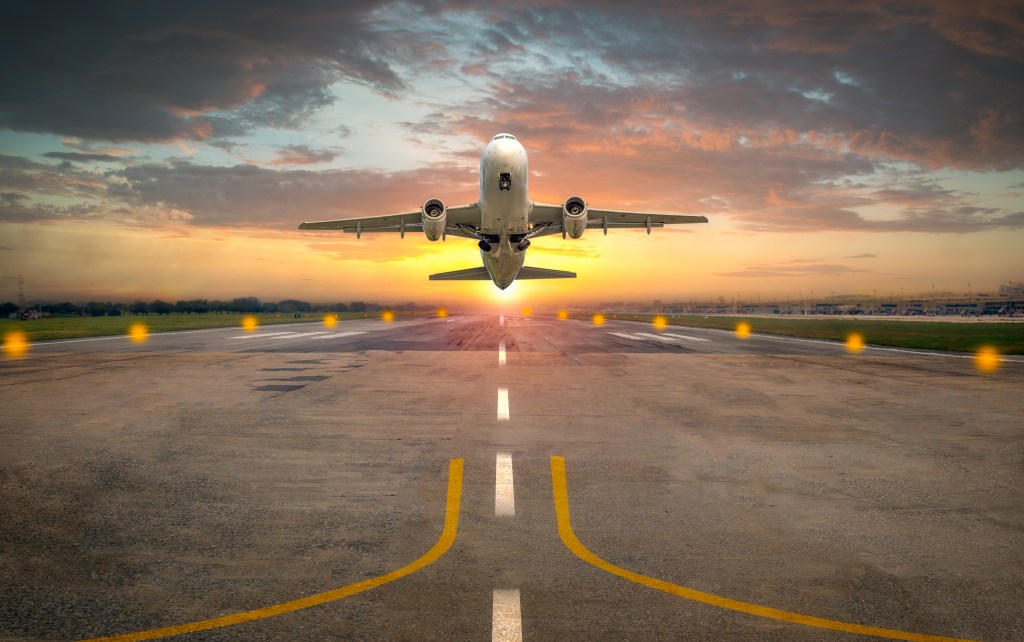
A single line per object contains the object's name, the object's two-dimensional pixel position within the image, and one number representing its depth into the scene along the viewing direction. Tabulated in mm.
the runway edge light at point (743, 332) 44031
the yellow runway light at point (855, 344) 30656
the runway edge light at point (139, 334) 37188
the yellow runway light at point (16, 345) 26094
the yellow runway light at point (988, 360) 21064
